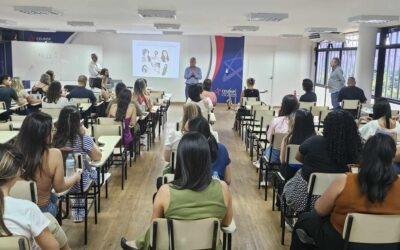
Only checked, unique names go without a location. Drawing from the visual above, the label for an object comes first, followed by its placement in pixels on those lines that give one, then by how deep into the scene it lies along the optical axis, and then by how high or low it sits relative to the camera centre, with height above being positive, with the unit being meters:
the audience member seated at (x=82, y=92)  8.06 -0.54
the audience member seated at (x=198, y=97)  6.75 -0.49
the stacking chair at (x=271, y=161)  4.71 -1.06
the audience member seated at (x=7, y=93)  7.25 -0.54
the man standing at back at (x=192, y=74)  11.34 -0.19
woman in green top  2.15 -0.65
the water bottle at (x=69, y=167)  3.23 -0.81
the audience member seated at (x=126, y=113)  5.87 -0.68
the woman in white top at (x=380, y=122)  4.73 -0.57
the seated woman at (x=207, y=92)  7.91 -0.47
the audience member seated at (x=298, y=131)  3.98 -0.60
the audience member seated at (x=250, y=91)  9.34 -0.50
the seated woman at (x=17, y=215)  2.00 -0.74
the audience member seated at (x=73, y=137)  3.65 -0.65
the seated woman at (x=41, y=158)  2.84 -0.66
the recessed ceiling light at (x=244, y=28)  10.49 +1.05
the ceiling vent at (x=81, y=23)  10.16 +1.02
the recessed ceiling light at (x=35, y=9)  7.21 +0.94
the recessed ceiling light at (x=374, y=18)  7.27 +0.96
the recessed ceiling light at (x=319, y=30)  10.34 +1.05
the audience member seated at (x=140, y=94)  7.00 -0.48
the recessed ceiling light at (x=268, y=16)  7.25 +0.94
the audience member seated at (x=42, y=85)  8.46 -0.45
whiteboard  13.58 +0.15
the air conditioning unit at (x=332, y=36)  11.69 +1.00
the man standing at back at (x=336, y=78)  9.78 -0.16
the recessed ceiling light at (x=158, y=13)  7.12 +0.92
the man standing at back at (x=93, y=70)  11.95 -0.16
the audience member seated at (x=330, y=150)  3.02 -0.59
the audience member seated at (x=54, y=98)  6.84 -0.58
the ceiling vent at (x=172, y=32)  13.22 +1.14
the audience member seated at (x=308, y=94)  8.01 -0.47
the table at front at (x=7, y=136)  4.45 -0.82
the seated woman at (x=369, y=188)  2.21 -0.62
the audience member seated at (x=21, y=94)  7.71 -0.61
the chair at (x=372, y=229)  2.18 -0.83
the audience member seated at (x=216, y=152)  3.24 -0.66
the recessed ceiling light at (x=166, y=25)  10.29 +1.04
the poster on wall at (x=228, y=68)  14.84 +0.00
